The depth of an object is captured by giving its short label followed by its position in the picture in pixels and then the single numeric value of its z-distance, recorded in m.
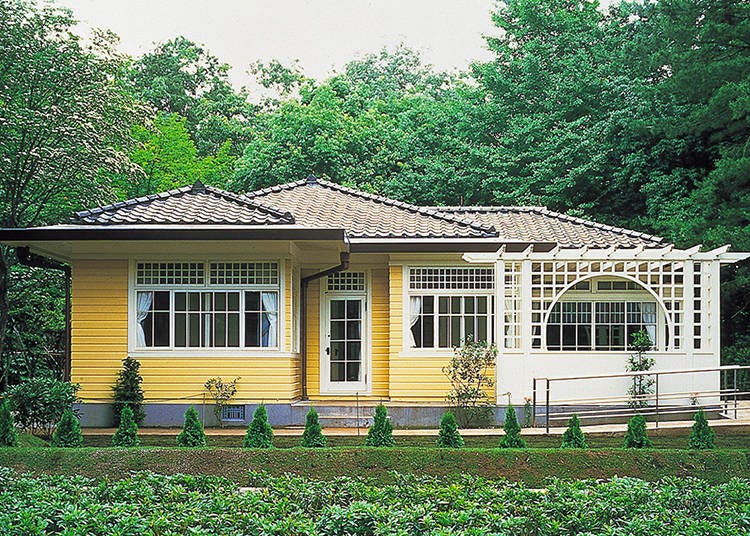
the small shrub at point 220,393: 15.48
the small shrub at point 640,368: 15.57
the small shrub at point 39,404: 13.58
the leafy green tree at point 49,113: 19.20
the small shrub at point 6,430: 11.31
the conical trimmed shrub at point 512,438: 11.26
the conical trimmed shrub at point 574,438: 11.34
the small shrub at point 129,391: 15.38
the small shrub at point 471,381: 15.45
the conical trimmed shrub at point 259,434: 11.43
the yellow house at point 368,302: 15.53
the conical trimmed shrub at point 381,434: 11.38
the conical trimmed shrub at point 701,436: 11.20
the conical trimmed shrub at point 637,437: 11.36
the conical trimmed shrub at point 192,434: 11.46
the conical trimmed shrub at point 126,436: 11.59
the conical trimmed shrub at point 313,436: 11.31
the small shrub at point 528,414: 15.07
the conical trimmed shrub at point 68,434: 11.45
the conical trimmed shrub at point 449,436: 11.37
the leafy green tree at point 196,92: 39.34
